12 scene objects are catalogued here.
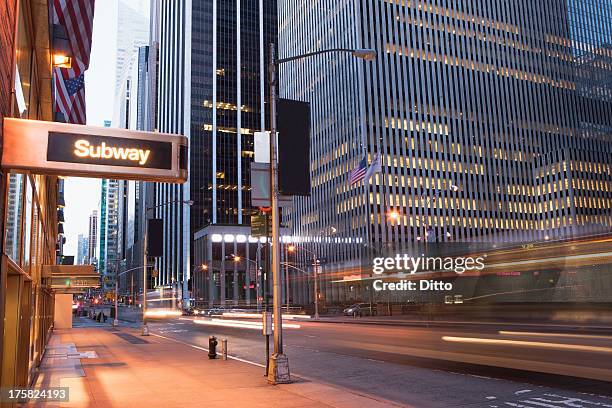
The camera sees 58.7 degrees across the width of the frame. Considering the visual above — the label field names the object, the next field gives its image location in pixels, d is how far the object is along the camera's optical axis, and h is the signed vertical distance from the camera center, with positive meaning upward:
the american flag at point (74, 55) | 11.53 +5.82
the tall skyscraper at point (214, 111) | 169.38 +57.42
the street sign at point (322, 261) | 112.06 +5.37
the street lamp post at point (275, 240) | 15.15 +1.36
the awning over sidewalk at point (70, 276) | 25.69 +0.82
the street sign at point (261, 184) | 16.48 +3.13
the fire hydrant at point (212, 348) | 22.01 -2.36
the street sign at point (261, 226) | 17.17 +1.95
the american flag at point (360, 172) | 52.76 +10.88
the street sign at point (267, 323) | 16.08 -1.03
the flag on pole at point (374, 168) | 54.83 +11.66
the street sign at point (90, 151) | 6.31 +1.67
